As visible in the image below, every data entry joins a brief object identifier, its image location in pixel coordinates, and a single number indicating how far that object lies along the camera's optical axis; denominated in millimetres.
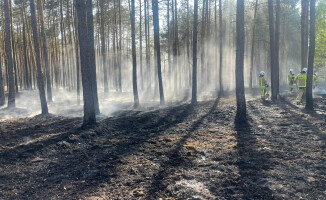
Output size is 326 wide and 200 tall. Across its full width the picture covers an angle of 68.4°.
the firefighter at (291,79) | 16656
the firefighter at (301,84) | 13273
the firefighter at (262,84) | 15384
